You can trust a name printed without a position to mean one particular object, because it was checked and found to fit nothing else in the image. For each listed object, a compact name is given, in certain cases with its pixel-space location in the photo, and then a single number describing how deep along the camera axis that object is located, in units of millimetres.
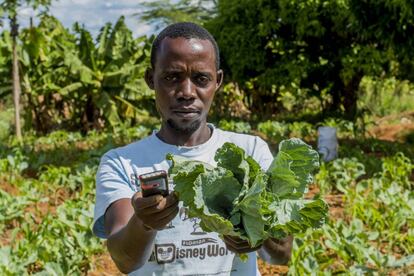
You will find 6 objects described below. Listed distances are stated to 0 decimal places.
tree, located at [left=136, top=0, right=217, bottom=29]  33500
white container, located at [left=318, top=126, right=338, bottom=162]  9906
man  1736
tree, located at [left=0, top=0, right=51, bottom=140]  12320
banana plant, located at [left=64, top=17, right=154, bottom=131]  16400
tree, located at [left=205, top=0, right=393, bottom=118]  14906
